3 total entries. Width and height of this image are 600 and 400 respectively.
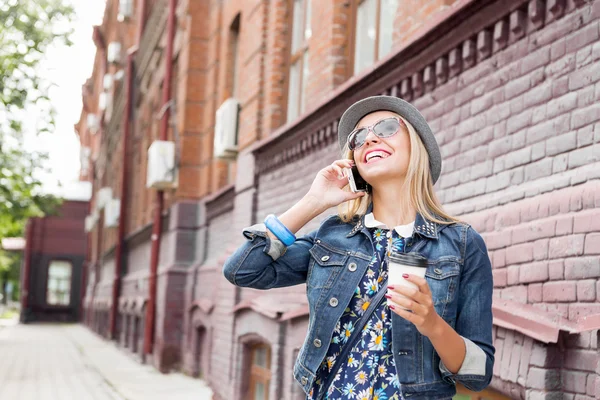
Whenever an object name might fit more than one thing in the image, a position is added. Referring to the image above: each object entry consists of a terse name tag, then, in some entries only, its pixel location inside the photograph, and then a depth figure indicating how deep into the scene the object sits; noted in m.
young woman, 2.20
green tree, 14.95
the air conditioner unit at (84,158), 44.22
